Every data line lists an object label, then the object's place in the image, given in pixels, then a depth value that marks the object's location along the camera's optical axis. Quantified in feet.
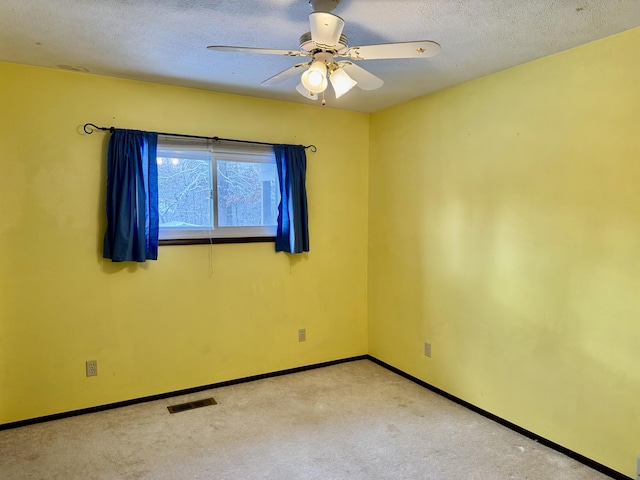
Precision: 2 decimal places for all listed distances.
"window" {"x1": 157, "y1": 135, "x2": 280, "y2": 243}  10.50
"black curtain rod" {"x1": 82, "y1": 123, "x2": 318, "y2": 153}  9.53
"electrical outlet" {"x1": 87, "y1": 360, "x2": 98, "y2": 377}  9.72
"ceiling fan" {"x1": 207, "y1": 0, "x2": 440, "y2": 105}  5.44
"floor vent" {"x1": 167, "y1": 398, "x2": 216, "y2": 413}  9.96
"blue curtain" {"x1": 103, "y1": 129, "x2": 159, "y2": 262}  9.53
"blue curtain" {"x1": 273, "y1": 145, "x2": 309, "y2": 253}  11.61
